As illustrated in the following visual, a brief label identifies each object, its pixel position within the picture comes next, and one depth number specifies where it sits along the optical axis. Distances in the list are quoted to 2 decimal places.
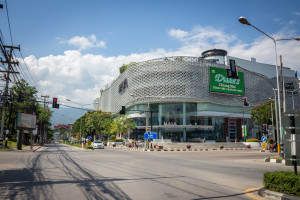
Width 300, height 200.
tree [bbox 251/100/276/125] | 47.35
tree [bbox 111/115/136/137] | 57.56
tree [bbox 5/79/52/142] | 43.50
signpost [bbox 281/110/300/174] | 6.25
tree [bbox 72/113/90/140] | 96.05
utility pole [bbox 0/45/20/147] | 27.34
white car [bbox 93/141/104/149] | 41.06
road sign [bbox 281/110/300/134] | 6.43
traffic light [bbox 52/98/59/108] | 23.91
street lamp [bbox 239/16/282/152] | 12.55
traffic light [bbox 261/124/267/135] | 27.64
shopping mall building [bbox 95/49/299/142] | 59.28
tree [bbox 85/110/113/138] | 71.62
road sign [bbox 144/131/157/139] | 35.03
